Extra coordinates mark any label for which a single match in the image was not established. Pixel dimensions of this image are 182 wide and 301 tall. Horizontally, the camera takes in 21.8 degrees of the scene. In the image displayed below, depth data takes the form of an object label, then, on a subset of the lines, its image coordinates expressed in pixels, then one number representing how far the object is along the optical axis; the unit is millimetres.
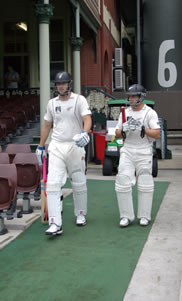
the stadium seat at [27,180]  7031
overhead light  21938
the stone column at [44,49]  12906
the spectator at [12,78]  20406
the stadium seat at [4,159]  7008
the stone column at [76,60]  17672
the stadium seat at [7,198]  5848
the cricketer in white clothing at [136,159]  6184
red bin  13156
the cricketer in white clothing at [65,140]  5902
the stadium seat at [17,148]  8242
